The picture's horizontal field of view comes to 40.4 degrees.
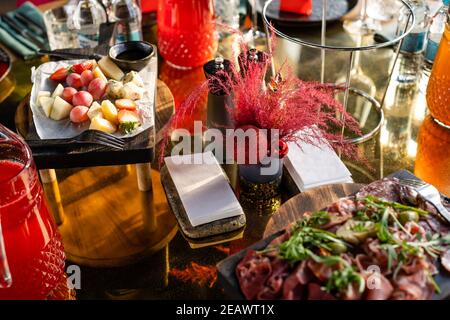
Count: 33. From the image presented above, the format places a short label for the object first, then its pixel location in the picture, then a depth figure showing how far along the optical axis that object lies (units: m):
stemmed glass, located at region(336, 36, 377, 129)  1.49
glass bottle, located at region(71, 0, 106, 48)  1.64
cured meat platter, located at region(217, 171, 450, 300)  0.85
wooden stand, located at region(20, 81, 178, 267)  1.12
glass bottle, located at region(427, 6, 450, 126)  1.35
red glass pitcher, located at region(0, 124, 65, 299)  0.92
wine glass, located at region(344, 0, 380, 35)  1.78
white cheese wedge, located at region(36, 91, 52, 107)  1.30
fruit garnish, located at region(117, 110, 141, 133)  1.20
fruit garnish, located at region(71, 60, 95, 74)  1.37
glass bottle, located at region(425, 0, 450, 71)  1.56
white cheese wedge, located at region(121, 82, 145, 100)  1.28
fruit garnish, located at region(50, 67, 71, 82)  1.36
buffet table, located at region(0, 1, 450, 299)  1.07
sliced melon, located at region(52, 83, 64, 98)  1.29
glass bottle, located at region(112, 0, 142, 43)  1.65
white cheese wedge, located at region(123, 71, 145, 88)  1.33
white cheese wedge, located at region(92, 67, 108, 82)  1.33
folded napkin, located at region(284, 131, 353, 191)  1.19
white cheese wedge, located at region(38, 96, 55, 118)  1.25
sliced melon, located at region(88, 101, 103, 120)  1.22
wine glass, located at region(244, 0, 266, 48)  1.76
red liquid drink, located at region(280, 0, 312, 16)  1.77
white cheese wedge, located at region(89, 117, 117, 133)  1.19
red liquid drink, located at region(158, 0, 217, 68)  1.59
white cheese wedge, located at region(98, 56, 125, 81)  1.37
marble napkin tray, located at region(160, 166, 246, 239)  1.10
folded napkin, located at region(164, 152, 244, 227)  1.11
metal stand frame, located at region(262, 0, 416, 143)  1.24
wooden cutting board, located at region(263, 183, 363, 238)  1.07
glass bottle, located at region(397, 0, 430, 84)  1.60
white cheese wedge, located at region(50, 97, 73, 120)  1.24
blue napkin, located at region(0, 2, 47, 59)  1.71
